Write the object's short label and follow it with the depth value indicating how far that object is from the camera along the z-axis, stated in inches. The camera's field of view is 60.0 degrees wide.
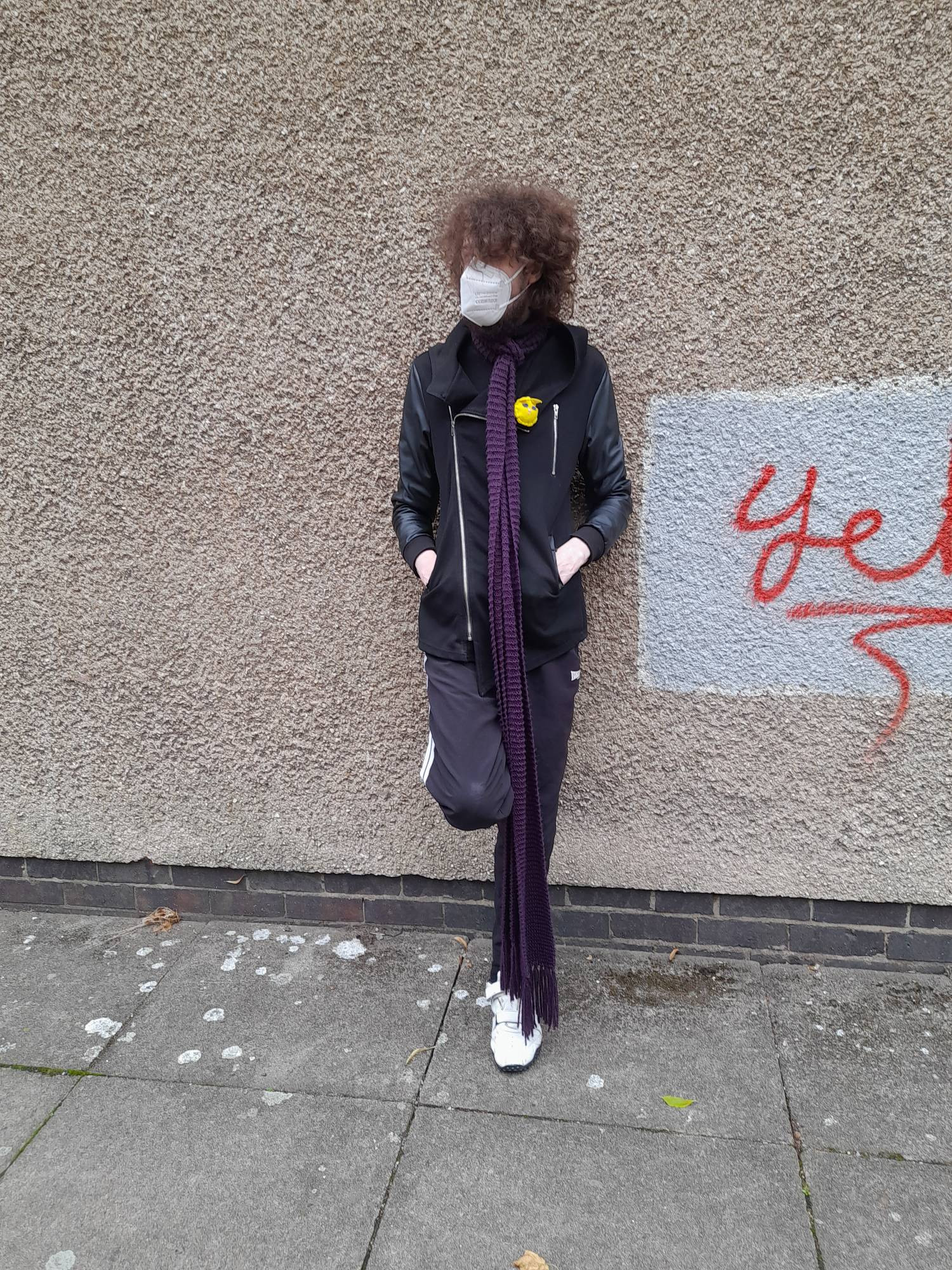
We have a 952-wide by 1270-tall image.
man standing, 79.2
